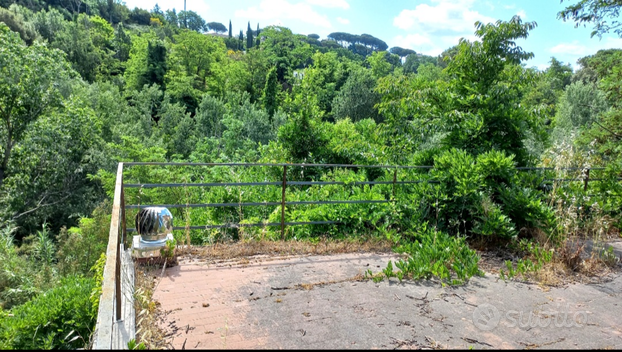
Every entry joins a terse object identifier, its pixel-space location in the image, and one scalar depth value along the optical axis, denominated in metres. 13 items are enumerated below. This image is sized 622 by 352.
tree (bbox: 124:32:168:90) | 45.66
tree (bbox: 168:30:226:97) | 49.19
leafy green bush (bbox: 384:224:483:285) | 4.48
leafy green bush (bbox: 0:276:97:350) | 4.13
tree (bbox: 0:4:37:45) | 38.34
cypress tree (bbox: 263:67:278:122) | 39.19
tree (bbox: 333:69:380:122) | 40.03
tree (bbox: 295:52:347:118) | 50.12
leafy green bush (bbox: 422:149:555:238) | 5.80
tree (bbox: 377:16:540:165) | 7.02
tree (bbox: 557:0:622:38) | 10.20
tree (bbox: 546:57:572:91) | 56.22
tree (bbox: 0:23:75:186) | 16.52
